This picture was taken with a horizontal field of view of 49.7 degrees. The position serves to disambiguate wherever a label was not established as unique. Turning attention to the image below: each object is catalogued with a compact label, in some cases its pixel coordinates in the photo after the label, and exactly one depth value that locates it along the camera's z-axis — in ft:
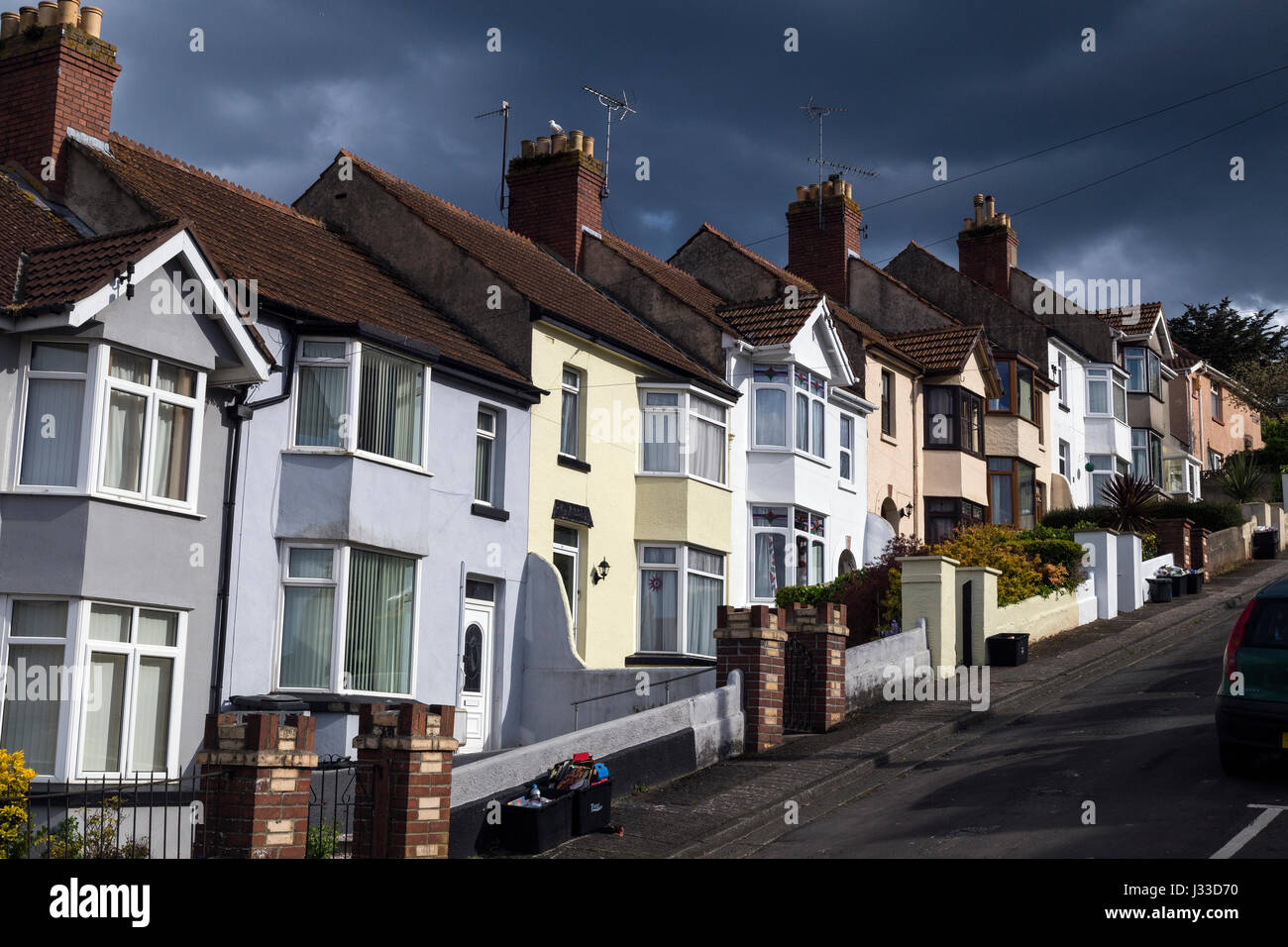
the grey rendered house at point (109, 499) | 49.32
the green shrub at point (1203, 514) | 136.56
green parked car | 42.88
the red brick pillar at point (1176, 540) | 118.21
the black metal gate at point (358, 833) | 37.68
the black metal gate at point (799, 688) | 61.62
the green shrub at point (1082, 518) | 122.83
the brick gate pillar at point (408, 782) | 37.35
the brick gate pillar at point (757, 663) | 57.77
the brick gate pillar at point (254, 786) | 33.45
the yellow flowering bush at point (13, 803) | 36.24
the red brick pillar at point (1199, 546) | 122.21
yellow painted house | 76.23
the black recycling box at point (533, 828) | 41.47
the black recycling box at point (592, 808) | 43.29
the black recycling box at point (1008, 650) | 76.95
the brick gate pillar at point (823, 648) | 61.11
